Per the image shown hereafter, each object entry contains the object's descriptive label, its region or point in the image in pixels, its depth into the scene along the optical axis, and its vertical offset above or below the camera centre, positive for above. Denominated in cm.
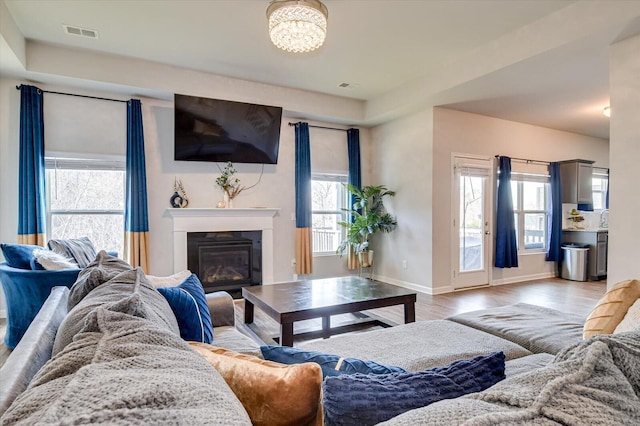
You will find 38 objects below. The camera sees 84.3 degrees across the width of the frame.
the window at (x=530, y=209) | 611 -2
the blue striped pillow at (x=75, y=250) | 323 -36
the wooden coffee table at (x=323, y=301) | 264 -75
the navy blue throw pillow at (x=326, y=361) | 99 -45
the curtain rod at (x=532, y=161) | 589 +81
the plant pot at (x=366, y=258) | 594 -82
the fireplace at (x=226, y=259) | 485 -69
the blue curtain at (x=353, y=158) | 604 +88
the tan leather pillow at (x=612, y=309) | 158 -47
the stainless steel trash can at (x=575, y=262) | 608 -95
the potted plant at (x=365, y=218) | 569 -14
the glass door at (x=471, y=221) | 536 -20
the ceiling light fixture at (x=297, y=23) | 274 +148
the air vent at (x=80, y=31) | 349 +181
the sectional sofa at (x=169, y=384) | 49 -29
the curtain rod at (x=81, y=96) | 410 +140
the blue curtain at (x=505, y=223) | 564 -25
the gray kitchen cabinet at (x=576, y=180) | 635 +50
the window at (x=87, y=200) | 425 +14
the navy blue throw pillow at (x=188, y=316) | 156 -48
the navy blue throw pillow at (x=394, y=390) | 76 -41
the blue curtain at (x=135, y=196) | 438 +19
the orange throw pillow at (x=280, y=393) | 79 -42
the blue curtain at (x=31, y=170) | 390 +46
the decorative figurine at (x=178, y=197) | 476 +18
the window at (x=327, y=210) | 594 -1
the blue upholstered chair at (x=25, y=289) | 271 -60
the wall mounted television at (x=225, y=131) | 455 +108
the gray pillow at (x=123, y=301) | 89 -28
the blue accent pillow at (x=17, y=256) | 283 -35
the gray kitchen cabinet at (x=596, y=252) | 606 -78
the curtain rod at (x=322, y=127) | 557 +136
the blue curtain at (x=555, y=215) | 632 -13
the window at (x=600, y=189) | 716 +38
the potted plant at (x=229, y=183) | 502 +39
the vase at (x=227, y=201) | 504 +13
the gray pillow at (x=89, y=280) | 126 -26
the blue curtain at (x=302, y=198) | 552 +18
